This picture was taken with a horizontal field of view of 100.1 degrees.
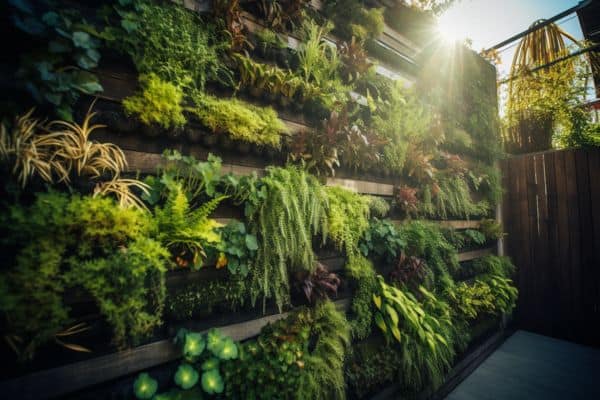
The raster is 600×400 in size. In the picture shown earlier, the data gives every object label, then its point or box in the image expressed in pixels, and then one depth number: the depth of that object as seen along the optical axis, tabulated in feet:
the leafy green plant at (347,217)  8.01
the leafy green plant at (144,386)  5.04
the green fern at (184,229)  5.25
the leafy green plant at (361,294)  8.79
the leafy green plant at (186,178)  5.58
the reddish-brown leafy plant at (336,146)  8.19
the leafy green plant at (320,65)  8.47
